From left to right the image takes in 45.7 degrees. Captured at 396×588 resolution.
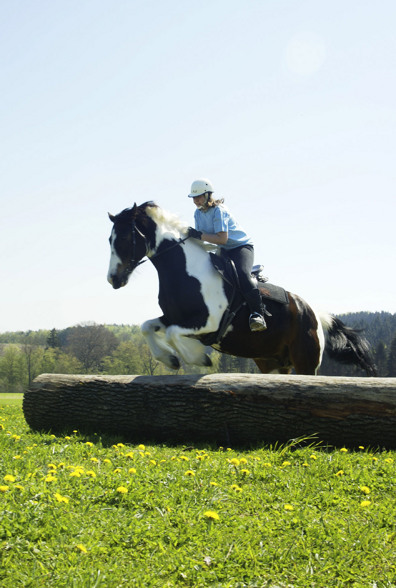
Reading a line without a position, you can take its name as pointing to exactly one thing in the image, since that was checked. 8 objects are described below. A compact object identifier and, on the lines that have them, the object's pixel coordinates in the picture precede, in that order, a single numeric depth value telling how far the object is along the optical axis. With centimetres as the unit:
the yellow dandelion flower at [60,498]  357
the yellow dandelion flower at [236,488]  417
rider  799
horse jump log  620
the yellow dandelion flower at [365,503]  393
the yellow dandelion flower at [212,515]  350
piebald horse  778
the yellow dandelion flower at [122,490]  388
